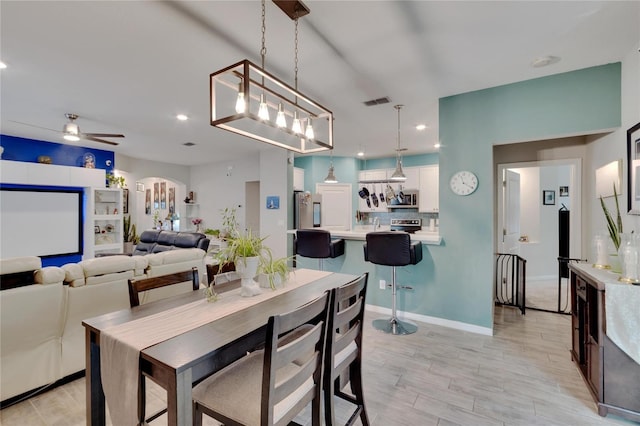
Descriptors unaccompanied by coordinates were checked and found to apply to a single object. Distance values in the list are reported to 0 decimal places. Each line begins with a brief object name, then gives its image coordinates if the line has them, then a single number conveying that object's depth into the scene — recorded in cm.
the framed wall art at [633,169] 223
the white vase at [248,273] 184
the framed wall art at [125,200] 680
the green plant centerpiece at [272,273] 206
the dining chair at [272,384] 110
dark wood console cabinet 185
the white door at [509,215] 418
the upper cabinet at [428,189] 621
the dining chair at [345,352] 146
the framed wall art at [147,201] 809
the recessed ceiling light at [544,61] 252
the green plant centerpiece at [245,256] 182
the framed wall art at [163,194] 829
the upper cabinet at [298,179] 643
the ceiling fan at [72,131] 381
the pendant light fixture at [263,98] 158
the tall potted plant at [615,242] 216
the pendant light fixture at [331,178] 509
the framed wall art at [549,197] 557
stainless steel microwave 635
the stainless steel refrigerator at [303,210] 579
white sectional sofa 197
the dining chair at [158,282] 169
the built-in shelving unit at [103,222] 575
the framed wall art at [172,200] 808
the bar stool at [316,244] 363
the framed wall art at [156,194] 840
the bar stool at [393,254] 309
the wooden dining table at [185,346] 107
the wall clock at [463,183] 326
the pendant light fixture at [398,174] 446
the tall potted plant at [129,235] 654
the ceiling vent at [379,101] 346
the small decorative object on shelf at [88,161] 582
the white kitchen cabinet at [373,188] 688
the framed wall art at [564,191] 562
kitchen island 350
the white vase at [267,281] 208
